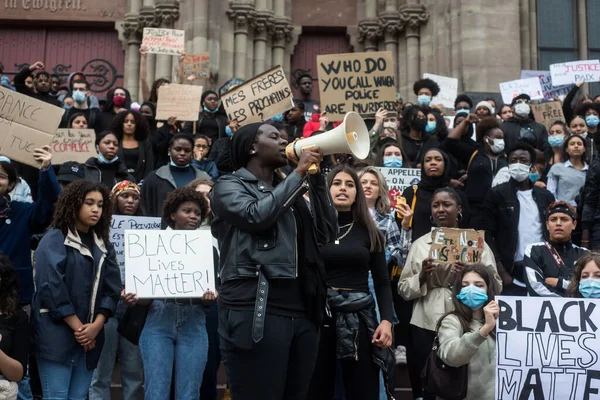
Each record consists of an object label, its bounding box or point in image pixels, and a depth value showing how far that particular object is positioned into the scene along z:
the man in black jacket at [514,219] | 8.02
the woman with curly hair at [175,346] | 5.98
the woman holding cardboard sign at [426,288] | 6.48
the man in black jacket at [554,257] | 6.96
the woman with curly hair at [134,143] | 9.51
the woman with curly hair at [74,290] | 5.71
